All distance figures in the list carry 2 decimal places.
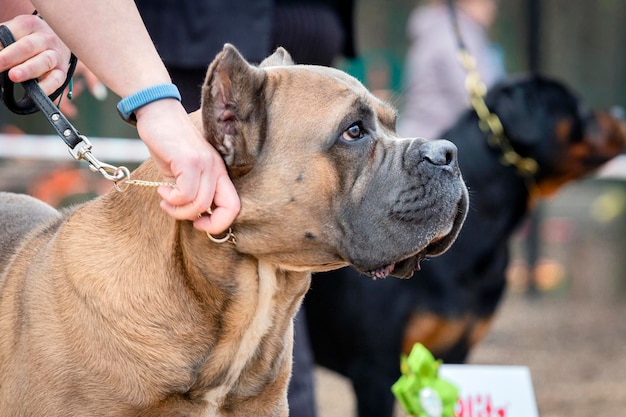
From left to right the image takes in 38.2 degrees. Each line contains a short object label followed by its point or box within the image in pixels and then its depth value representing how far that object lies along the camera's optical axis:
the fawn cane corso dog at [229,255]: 2.26
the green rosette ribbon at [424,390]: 3.43
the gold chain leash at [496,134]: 4.88
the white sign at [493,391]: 3.64
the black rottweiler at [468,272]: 4.49
